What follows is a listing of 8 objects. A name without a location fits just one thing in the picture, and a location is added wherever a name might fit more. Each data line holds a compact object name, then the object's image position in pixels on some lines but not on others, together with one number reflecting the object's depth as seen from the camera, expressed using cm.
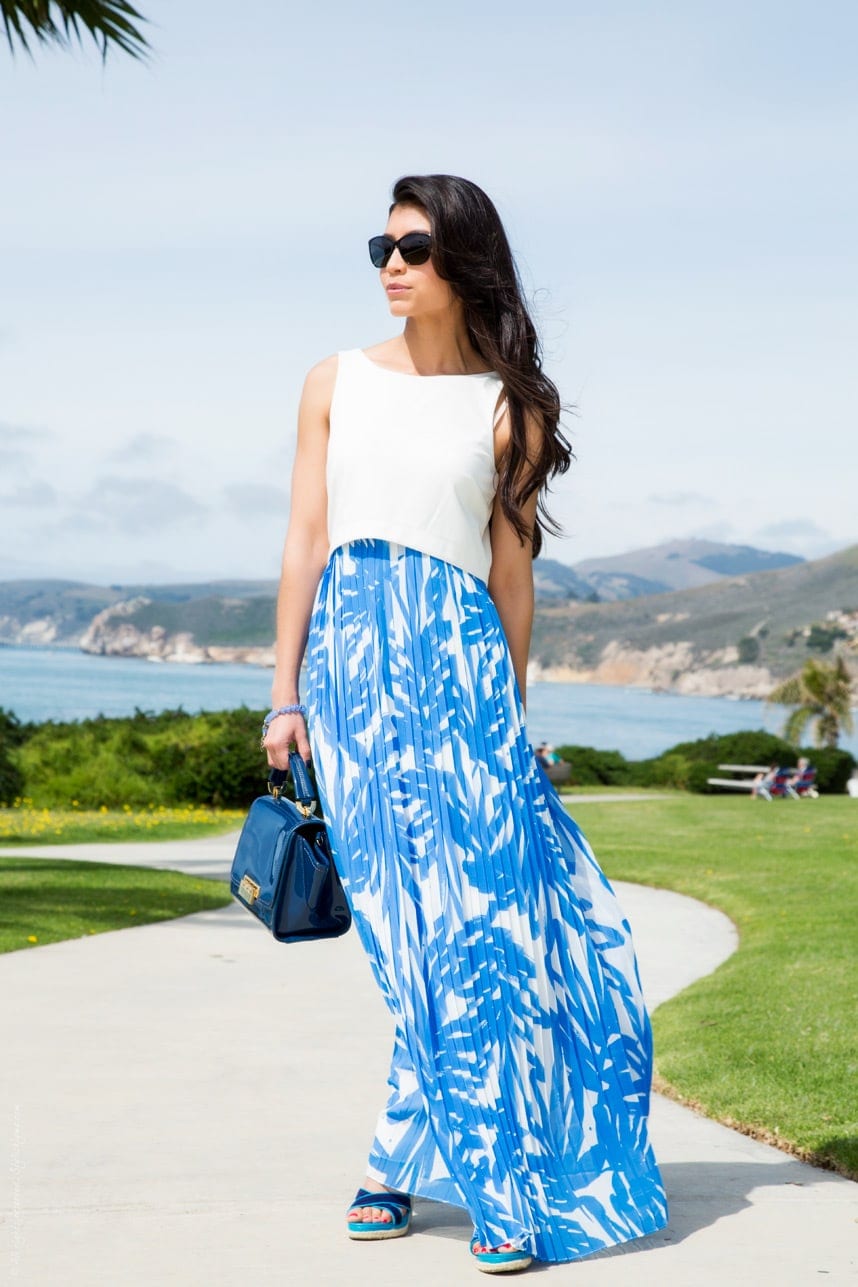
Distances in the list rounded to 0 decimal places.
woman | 310
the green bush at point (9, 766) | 1786
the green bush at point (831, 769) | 2668
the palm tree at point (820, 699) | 3388
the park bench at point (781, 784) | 2236
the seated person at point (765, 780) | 2222
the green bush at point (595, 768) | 2688
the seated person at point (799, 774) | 2269
